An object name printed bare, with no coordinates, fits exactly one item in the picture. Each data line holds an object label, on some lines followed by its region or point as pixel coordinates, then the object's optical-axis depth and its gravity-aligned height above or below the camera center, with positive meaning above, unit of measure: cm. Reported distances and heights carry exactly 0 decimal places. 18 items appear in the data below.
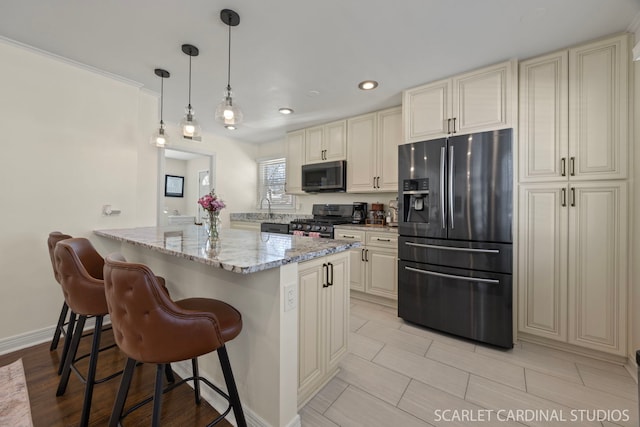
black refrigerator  213 -16
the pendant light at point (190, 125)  220 +77
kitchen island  125 -49
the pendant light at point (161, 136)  254 +76
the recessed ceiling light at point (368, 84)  267 +136
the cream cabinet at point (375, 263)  301 -57
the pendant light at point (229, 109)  176 +76
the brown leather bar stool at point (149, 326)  95 -43
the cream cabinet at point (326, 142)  378 +110
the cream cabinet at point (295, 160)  427 +91
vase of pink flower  190 +2
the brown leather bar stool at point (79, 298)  140 -48
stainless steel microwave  373 +57
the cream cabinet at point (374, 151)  331 +87
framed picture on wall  658 +71
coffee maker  382 +4
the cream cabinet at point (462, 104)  223 +105
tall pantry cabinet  191 +18
